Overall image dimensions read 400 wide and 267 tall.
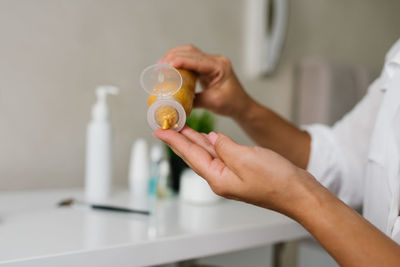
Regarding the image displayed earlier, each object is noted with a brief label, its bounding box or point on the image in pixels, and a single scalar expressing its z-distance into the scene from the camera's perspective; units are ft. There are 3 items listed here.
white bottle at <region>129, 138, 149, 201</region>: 2.92
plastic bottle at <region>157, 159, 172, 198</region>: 2.93
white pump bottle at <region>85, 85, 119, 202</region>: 2.62
